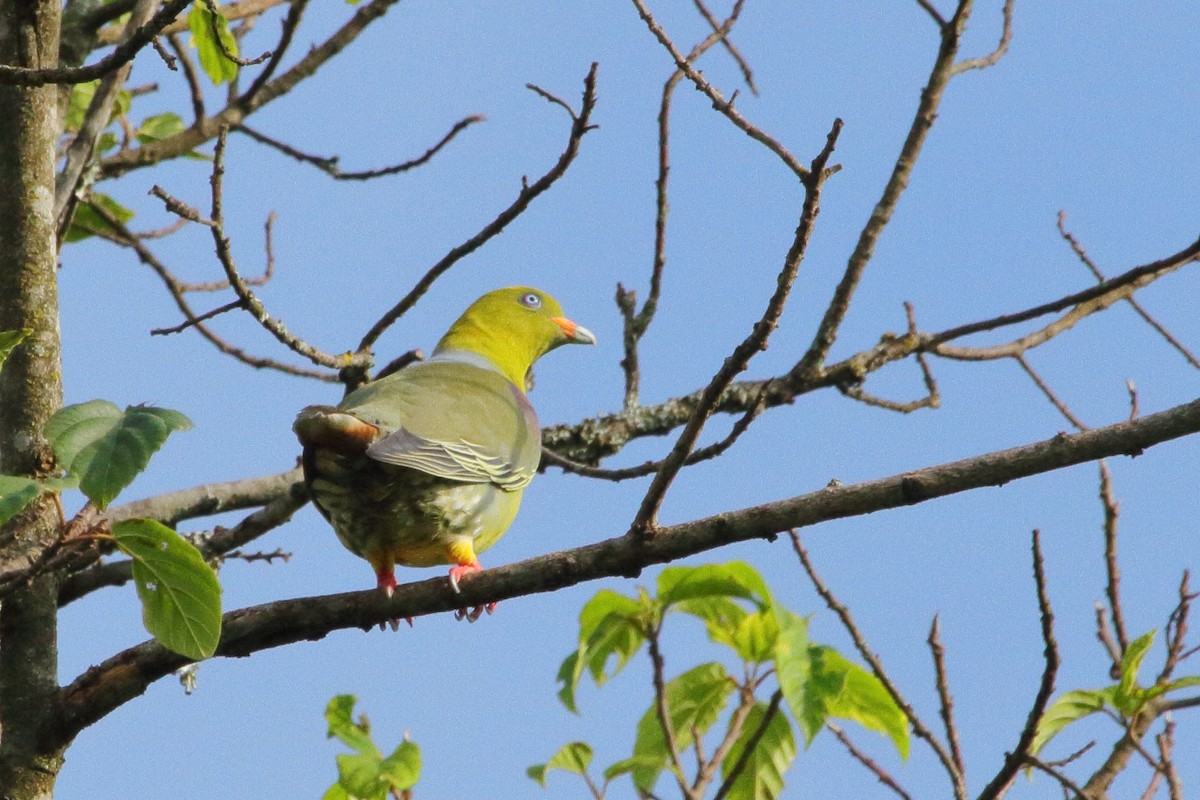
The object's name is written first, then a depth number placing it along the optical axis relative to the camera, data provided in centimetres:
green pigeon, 783
